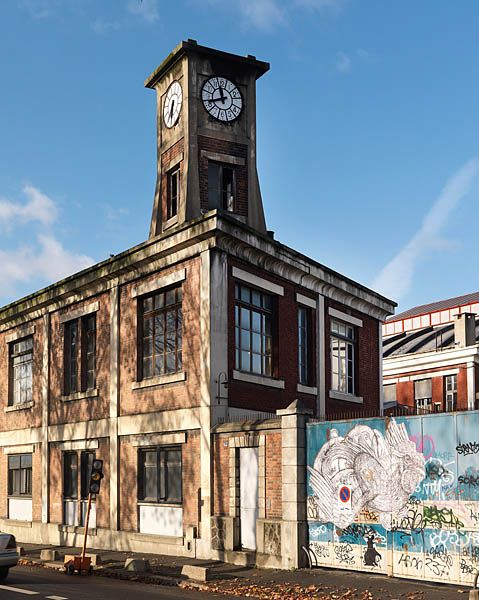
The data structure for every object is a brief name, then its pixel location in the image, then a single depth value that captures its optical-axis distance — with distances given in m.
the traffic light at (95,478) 19.55
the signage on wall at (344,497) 17.23
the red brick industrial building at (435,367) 44.34
